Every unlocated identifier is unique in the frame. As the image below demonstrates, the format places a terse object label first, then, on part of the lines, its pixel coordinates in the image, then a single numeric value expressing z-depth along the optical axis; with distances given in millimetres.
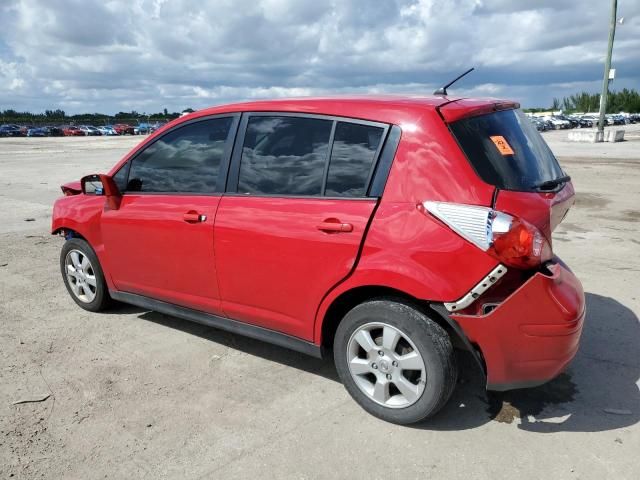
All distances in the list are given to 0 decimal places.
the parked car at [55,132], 65481
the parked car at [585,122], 61050
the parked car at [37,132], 62938
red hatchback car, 2756
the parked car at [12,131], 62266
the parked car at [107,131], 70250
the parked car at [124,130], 71312
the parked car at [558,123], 56375
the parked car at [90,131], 68438
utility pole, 28562
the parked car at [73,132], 66750
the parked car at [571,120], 60406
